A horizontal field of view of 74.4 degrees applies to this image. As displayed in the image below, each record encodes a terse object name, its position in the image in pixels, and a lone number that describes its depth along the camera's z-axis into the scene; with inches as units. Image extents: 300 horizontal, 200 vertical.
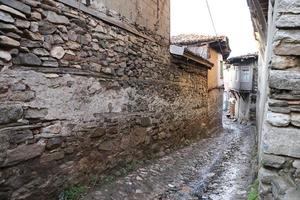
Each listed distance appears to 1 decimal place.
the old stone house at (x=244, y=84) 536.3
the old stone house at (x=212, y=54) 317.2
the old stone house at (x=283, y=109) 63.6
